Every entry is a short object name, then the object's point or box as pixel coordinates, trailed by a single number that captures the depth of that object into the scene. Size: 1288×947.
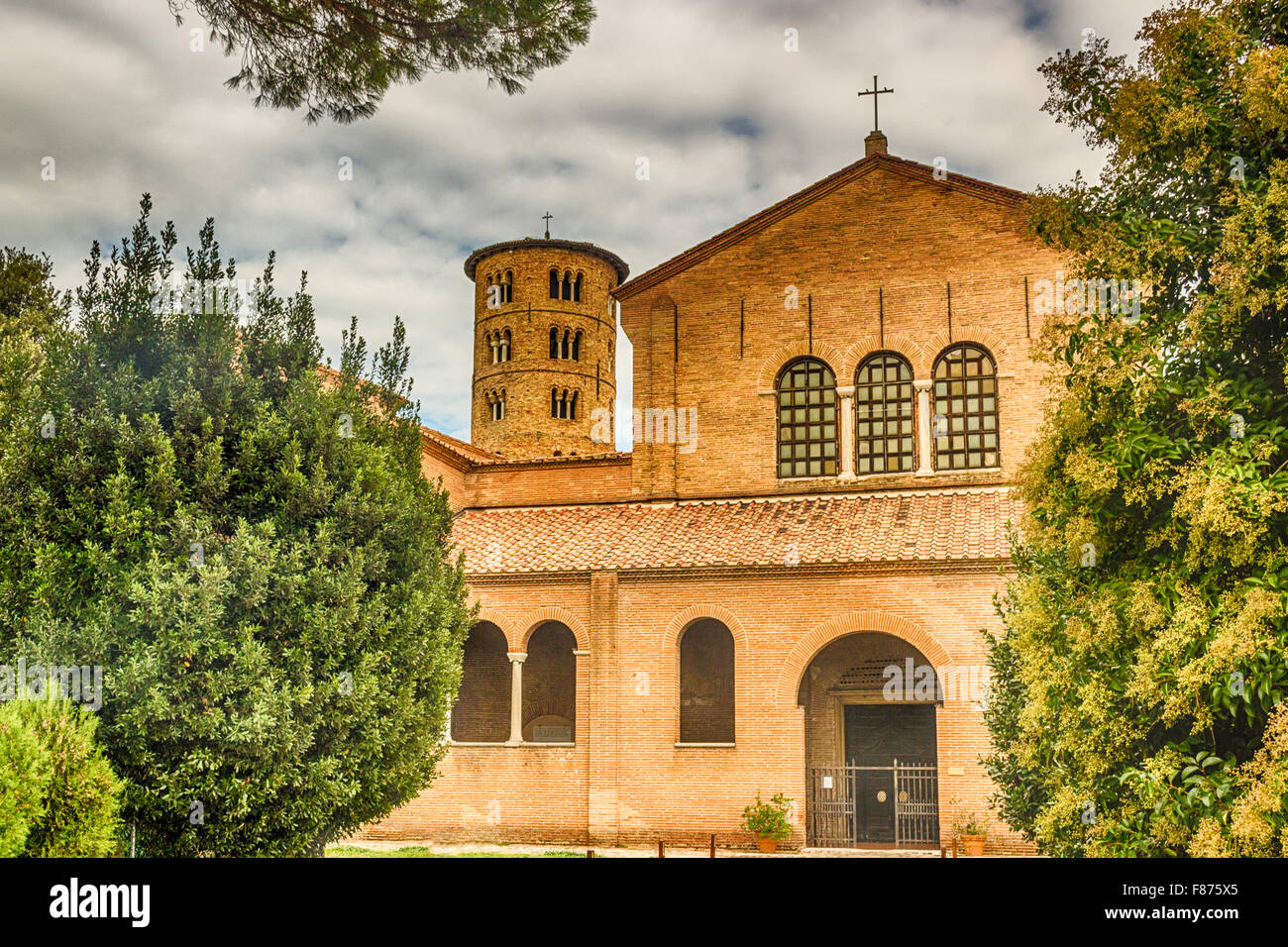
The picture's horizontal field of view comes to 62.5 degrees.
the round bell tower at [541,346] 47.50
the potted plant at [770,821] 17.56
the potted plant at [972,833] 16.84
